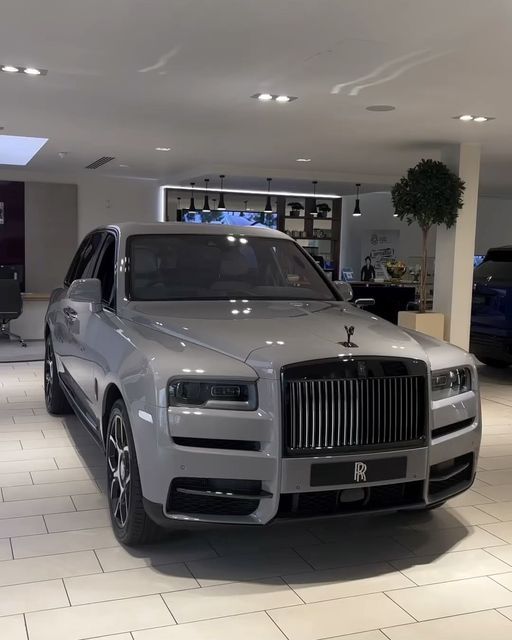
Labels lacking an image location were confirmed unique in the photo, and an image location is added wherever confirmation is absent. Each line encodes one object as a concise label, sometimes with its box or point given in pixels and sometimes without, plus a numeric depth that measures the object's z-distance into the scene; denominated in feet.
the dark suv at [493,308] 25.20
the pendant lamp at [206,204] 44.46
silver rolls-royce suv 8.79
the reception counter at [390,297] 37.81
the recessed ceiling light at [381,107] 19.75
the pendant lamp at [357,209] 45.06
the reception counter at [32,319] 32.24
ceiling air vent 33.65
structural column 26.96
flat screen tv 47.37
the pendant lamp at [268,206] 45.52
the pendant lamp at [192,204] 45.09
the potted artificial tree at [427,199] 25.90
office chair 29.45
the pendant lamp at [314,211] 47.57
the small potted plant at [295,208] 47.80
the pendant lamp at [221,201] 44.54
